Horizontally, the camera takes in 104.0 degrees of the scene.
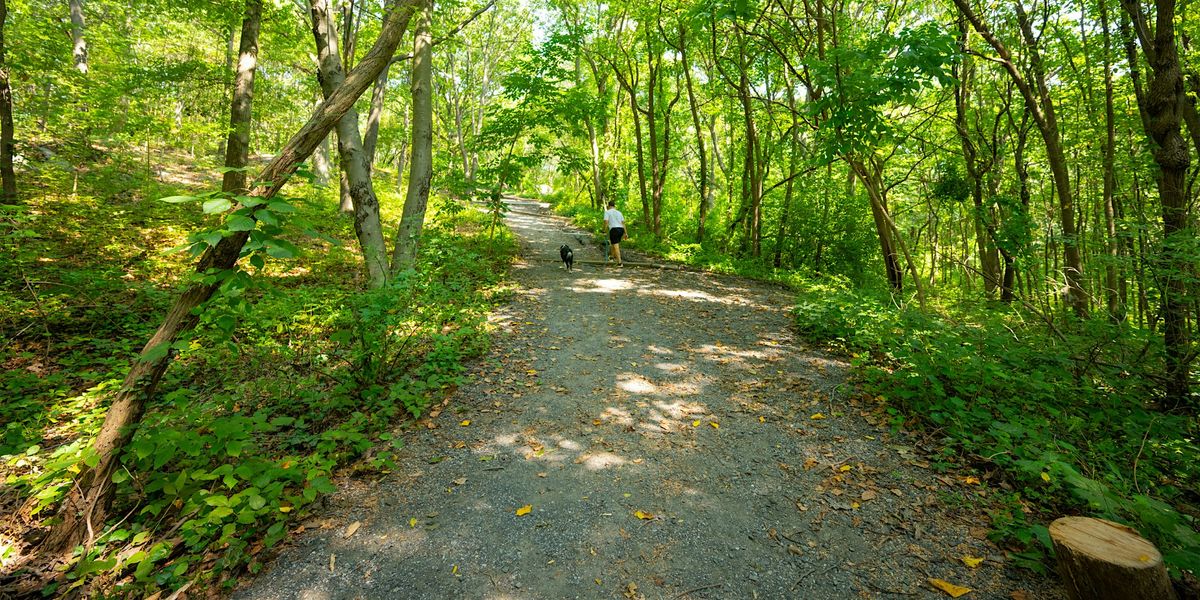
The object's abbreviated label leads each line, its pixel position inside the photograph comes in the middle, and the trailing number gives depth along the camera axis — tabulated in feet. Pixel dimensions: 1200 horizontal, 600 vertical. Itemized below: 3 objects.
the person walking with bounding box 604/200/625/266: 39.55
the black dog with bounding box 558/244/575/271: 37.29
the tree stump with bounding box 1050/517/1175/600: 7.35
